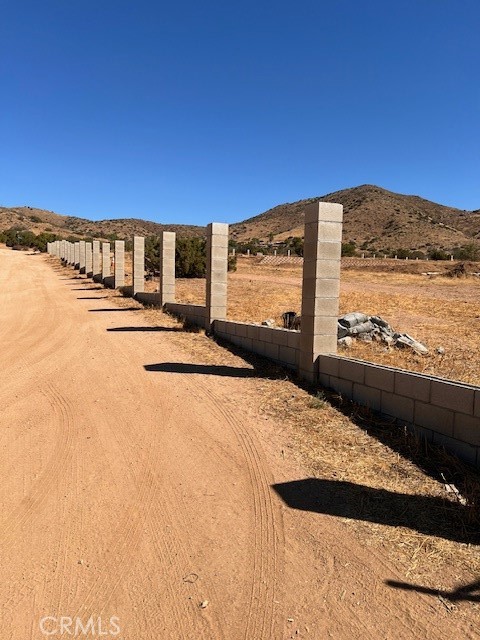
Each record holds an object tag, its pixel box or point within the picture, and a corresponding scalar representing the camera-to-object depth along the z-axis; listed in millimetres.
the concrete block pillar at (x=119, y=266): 25812
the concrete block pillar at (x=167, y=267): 17156
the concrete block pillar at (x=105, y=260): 28688
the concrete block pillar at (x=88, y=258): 35781
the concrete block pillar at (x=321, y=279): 7746
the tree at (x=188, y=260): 29500
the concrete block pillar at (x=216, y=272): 12750
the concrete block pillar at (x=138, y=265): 21422
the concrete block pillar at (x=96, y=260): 32156
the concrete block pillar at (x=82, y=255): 38250
